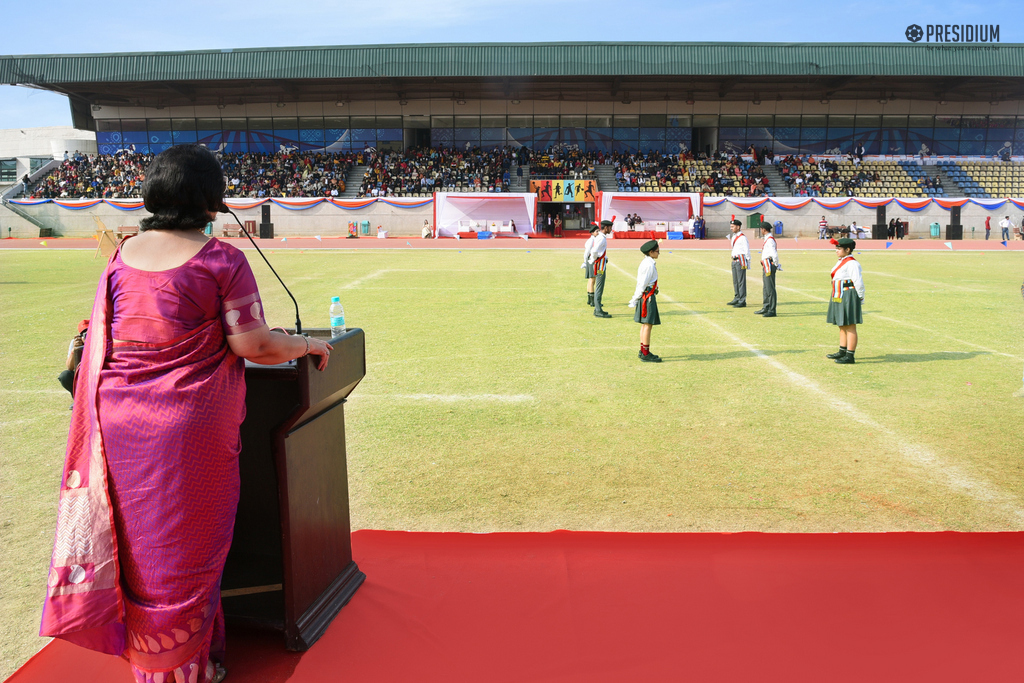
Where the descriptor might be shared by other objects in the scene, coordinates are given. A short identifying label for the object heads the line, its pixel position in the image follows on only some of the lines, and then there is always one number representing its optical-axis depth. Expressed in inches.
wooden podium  112.4
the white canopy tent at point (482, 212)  1579.7
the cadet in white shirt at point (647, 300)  349.7
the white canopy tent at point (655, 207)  1583.4
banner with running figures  1647.4
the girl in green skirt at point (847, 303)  353.4
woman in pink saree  93.0
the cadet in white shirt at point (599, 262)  502.3
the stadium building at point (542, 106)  1747.0
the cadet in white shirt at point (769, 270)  494.6
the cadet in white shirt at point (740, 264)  532.7
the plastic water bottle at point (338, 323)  128.0
